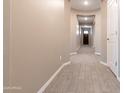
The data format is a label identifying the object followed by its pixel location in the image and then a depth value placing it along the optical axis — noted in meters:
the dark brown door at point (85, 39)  14.44
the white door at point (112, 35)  2.24
